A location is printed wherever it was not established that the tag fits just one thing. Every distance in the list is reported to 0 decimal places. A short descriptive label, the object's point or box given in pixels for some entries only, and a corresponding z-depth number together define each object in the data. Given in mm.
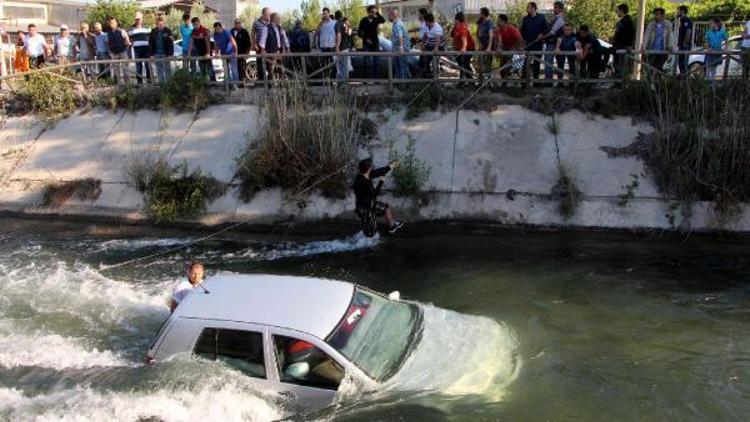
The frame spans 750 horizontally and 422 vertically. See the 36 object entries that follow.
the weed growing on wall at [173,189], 15031
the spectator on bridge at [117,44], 19453
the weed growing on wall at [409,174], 14492
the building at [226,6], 55625
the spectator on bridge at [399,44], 17203
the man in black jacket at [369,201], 13102
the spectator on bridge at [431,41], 16984
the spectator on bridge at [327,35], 17500
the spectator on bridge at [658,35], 15859
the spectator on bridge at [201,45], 18328
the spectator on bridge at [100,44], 20203
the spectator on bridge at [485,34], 16672
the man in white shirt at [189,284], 8380
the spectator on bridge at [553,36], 16016
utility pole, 17594
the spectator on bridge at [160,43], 19172
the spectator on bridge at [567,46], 16031
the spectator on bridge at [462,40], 16609
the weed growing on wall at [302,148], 14672
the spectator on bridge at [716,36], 17688
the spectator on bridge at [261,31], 17609
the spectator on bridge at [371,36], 17141
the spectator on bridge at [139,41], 19953
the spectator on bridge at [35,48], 22266
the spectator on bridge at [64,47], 21875
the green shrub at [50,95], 18750
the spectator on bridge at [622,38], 15875
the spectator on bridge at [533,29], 16484
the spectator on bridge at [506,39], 16688
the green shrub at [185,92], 17530
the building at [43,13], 44312
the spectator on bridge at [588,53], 15781
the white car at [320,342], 6770
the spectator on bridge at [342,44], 16500
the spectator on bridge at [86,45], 20328
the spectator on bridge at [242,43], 18156
